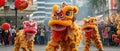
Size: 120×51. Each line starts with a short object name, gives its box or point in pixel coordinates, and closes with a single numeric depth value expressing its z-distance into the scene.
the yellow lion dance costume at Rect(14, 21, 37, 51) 14.21
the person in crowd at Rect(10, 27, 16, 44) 26.01
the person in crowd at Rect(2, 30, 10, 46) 25.82
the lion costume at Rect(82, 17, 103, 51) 15.48
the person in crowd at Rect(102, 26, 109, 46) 25.12
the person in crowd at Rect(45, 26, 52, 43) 26.36
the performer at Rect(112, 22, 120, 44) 15.34
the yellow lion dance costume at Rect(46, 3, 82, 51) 11.88
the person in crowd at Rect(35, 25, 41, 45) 26.20
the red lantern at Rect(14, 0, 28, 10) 20.23
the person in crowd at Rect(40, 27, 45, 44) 25.95
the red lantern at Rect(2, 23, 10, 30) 23.71
